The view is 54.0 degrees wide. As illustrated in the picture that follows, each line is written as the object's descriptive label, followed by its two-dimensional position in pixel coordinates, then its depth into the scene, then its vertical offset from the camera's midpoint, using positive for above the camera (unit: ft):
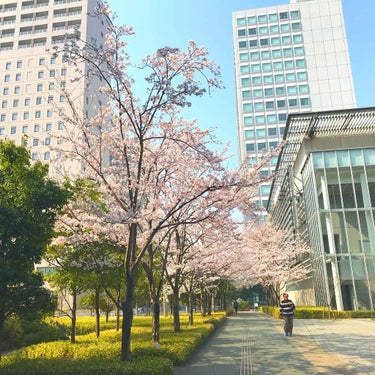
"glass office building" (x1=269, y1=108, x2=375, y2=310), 87.51 +20.43
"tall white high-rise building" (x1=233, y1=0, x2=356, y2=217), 253.65 +149.97
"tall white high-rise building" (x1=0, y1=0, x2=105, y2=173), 219.82 +145.44
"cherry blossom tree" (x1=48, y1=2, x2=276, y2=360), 28.66 +12.11
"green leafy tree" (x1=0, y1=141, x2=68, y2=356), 23.49 +3.61
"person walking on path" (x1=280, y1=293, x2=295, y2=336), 47.98 -3.46
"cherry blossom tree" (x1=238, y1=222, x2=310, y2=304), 105.70 +8.36
